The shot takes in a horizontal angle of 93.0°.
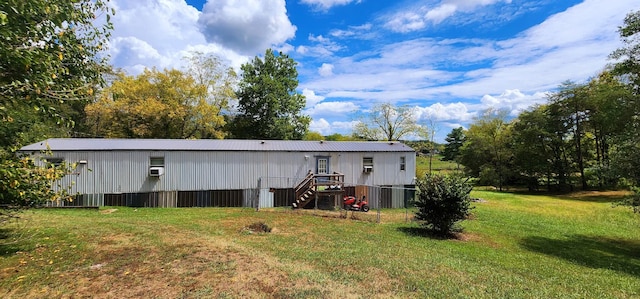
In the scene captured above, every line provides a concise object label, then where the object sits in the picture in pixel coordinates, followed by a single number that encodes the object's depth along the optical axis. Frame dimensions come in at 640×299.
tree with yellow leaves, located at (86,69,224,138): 25.72
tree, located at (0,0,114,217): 3.70
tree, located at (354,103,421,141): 40.03
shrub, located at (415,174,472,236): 10.86
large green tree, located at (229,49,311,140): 33.12
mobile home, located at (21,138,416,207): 16.11
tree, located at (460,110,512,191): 38.28
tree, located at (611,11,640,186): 10.10
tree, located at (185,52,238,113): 31.77
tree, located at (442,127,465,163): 65.69
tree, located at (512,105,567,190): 33.00
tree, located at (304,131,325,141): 45.54
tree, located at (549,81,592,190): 30.22
